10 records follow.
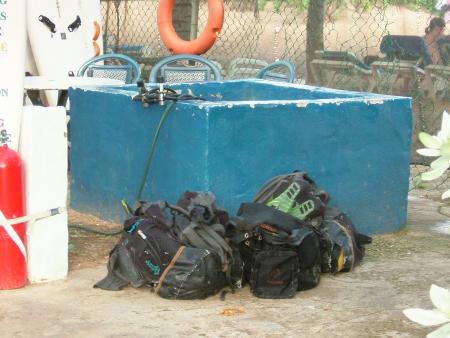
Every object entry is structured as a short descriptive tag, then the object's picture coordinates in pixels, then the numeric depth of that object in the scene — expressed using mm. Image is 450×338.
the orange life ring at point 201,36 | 9875
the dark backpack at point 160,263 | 4766
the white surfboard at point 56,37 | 10227
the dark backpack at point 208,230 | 4875
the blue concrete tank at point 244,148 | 5535
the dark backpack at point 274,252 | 4863
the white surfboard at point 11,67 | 4867
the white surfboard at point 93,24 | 10906
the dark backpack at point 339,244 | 5273
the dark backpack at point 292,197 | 5379
